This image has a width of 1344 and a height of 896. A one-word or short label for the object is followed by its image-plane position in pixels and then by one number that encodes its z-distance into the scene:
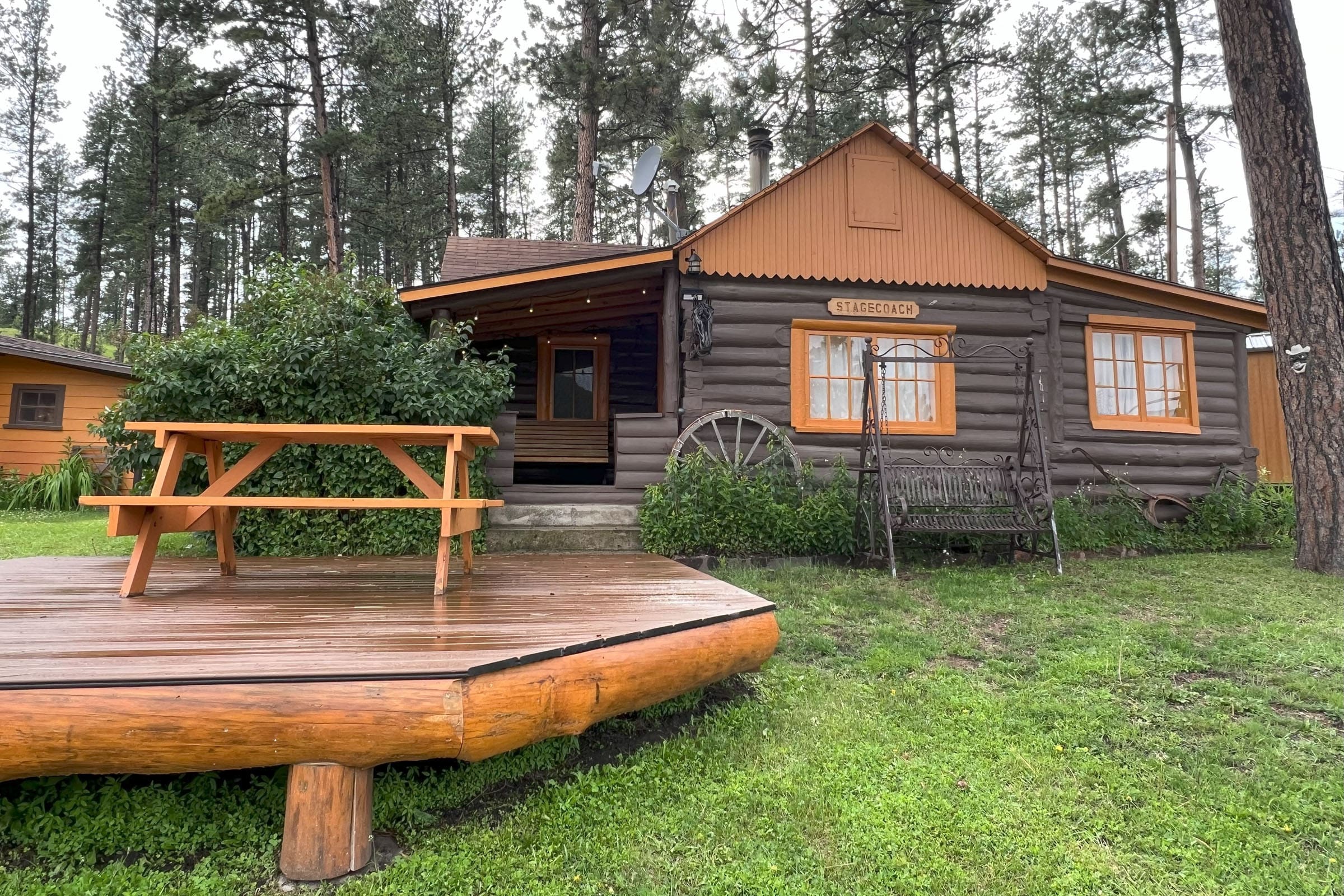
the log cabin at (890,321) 6.83
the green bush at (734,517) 6.04
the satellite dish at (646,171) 9.03
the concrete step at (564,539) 6.20
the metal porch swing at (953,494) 5.61
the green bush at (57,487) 10.49
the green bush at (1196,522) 6.93
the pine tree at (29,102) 22.56
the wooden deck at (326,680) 1.69
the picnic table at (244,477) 2.87
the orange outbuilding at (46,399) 12.11
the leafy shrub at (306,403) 5.61
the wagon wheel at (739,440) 6.65
